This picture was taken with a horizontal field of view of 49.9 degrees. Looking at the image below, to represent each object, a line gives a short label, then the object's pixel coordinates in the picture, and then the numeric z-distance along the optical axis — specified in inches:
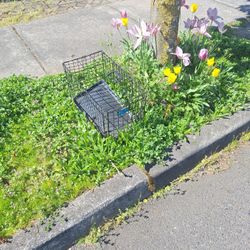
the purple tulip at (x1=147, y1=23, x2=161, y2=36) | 107.9
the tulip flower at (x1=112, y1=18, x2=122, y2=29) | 113.6
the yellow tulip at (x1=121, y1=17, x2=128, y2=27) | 110.4
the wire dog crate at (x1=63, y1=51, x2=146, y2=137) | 104.9
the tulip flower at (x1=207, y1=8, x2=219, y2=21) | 116.2
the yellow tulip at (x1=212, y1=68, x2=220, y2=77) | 107.5
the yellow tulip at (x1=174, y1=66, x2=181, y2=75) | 105.0
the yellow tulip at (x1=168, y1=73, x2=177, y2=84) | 103.6
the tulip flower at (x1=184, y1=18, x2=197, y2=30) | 118.0
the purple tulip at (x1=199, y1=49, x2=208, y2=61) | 108.8
